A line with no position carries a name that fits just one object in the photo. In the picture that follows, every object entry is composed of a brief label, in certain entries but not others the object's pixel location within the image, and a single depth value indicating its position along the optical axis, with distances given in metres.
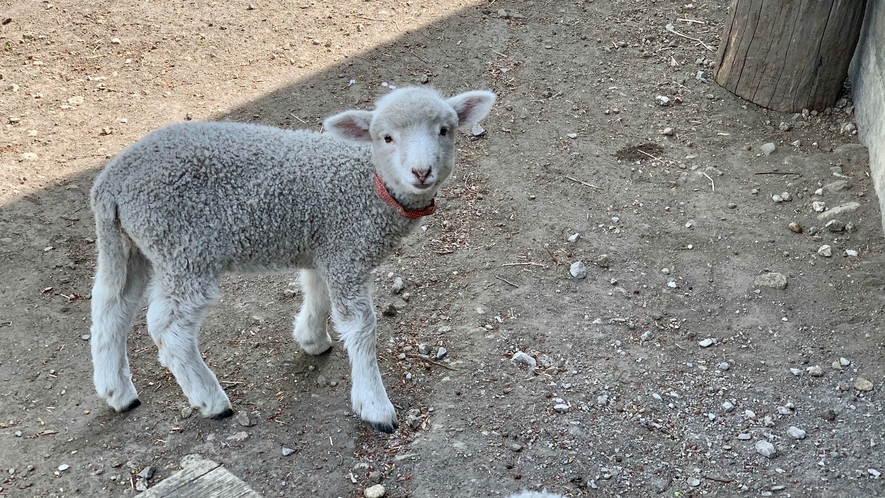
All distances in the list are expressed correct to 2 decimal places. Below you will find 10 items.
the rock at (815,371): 4.52
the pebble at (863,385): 4.37
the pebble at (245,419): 4.29
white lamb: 3.90
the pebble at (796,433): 4.12
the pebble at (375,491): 3.83
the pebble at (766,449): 4.03
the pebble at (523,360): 4.67
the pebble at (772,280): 5.19
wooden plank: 3.38
